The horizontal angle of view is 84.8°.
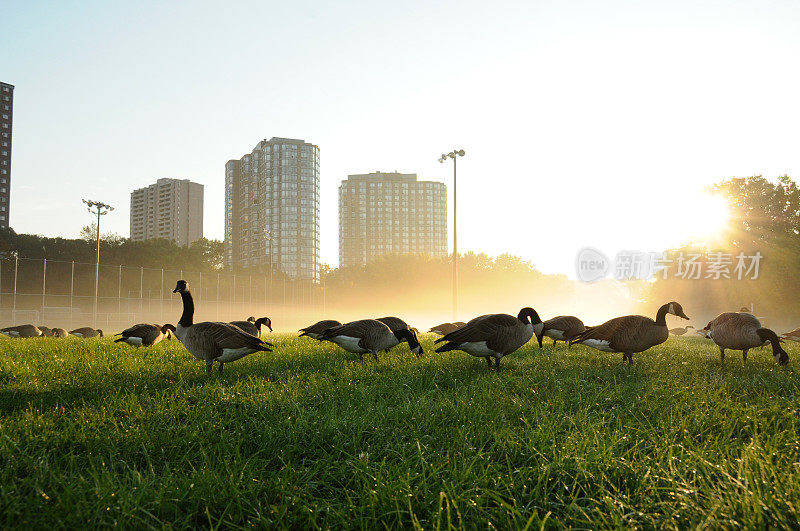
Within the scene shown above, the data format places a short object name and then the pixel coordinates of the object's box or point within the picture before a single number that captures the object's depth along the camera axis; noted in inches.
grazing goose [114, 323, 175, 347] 452.1
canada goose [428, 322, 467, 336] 616.0
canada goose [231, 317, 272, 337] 452.8
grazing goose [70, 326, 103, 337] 726.7
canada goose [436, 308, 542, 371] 294.7
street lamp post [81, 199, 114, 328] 1487.5
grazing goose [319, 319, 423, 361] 335.6
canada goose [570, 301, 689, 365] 340.5
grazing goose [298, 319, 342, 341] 442.9
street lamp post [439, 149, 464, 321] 1287.4
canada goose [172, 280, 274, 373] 283.0
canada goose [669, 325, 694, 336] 909.8
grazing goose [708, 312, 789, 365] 335.0
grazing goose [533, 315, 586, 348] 460.4
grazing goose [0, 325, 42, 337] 679.1
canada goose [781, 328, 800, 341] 530.4
